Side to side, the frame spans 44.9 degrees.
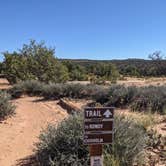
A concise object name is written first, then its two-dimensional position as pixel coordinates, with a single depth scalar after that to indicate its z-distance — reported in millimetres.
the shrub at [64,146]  3490
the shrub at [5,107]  7159
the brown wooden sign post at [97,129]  2592
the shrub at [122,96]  8439
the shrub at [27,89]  12939
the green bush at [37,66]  16863
